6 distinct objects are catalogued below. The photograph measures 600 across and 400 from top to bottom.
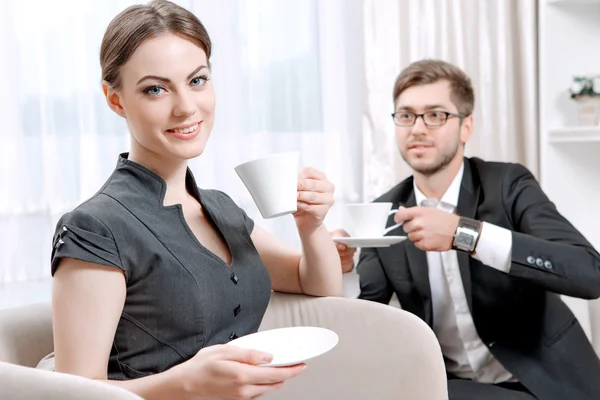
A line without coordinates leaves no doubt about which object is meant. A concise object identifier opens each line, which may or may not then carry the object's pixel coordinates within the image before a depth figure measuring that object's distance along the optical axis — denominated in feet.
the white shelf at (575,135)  8.86
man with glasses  6.42
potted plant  9.09
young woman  3.88
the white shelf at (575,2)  9.17
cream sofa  4.73
